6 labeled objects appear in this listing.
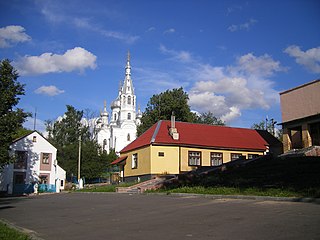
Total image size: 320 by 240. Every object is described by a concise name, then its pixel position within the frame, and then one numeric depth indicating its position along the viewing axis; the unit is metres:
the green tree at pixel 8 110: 25.98
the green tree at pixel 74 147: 58.94
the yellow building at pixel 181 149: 33.38
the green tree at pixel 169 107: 54.38
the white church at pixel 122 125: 97.94
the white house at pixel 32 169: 41.53
